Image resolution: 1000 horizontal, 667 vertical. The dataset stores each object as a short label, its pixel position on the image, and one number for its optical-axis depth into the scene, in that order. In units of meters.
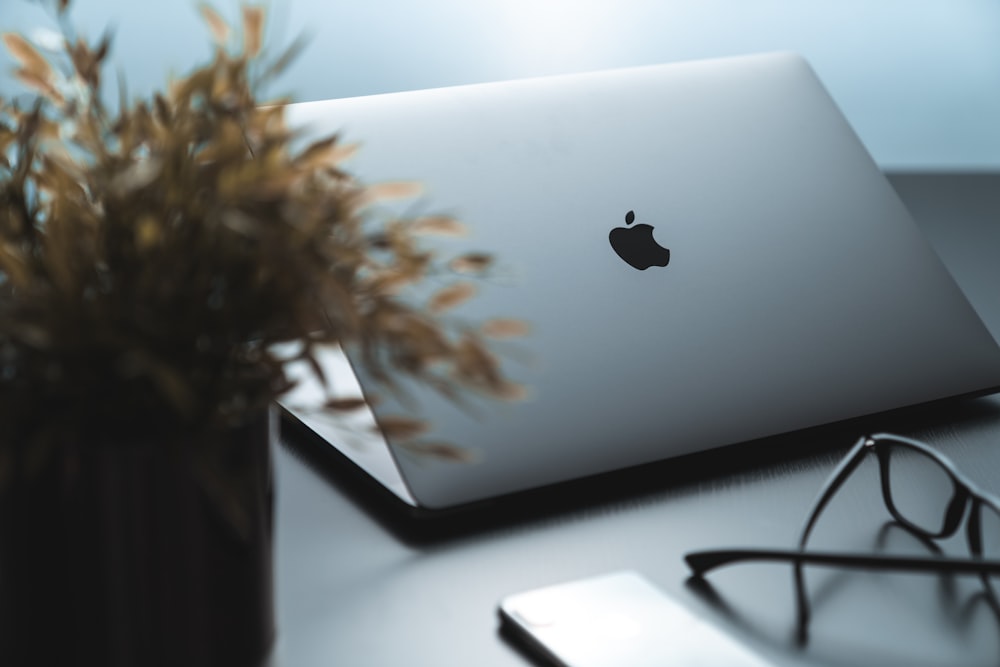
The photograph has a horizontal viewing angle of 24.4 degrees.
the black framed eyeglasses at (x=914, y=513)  1.11
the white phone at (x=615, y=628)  1.10
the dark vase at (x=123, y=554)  1.02
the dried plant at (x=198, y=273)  0.99
